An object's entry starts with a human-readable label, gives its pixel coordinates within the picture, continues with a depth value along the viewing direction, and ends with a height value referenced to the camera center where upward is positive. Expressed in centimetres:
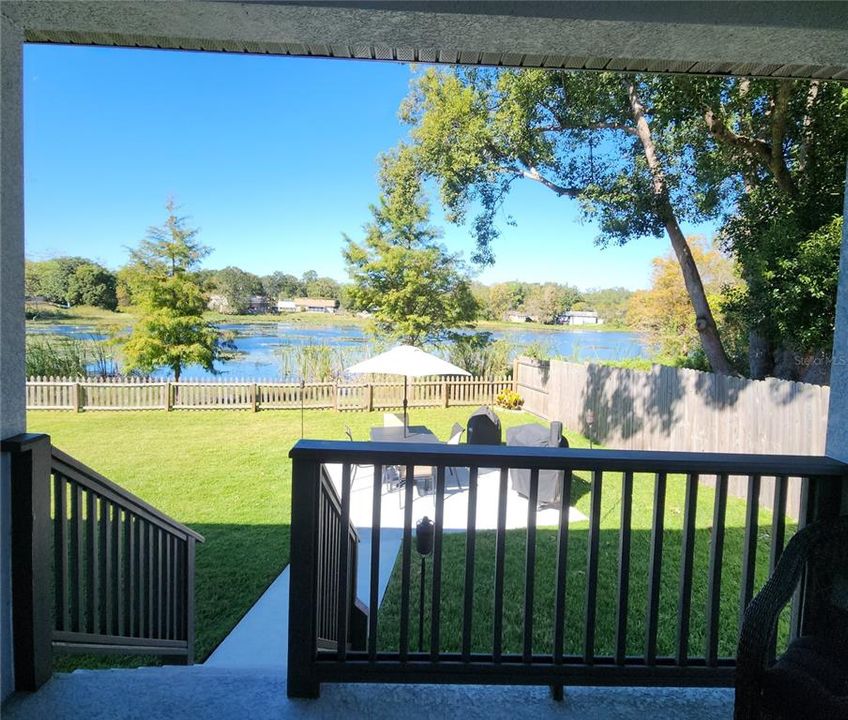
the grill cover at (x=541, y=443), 540 -128
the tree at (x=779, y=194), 560 +178
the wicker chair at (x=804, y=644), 125 -86
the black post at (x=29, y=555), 160 -78
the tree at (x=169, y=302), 1191 +35
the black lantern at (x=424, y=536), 225 -95
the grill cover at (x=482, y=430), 618 -127
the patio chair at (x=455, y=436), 657 -148
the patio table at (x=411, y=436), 610 -150
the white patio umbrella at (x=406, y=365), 680 -56
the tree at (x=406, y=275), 1317 +129
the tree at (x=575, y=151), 762 +304
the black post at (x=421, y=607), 205 -130
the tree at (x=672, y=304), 1205 +71
